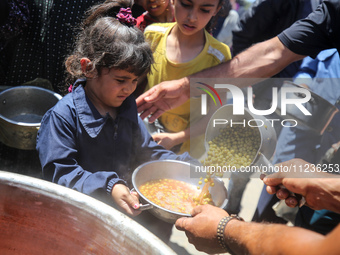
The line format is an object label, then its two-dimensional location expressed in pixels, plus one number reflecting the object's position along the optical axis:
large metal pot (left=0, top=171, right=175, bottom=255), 1.28
